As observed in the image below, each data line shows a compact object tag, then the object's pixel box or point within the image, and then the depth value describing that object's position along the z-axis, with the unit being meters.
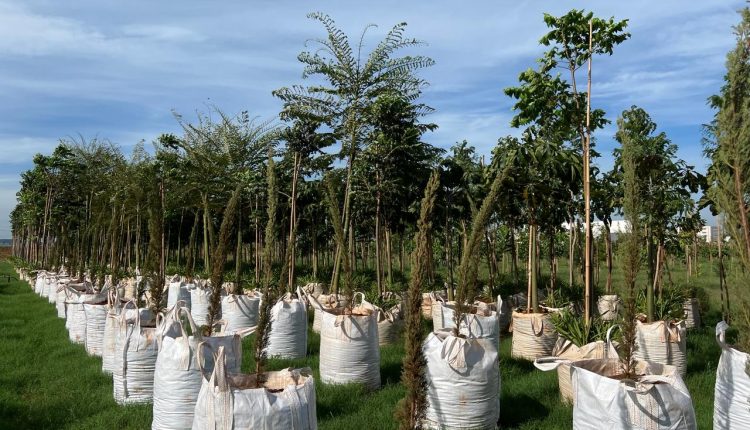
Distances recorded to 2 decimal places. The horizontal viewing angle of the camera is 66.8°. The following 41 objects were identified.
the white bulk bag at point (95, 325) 6.99
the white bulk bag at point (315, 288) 11.60
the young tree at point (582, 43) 6.18
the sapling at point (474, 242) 3.58
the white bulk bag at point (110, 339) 5.83
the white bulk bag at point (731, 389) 3.51
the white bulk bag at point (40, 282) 16.31
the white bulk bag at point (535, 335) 6.81
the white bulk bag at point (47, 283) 14.00
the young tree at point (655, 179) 6.64
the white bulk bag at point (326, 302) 8.41
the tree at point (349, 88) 9.81
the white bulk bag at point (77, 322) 8.17
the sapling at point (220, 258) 4.14
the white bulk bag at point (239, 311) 7.89
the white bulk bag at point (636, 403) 3.25
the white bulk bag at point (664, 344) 5.81
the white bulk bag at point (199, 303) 9.52
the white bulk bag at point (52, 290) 13.38
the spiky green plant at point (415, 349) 2.76
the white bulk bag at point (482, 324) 5.63
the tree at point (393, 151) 9.66
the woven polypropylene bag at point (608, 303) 9.22
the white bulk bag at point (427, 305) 10.92
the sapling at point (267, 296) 3.45
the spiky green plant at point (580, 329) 5.52
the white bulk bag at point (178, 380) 4.21
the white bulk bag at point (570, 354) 4.95
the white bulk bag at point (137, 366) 5.06
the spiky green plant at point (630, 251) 3.15
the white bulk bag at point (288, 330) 6.78
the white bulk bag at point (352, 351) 5.48
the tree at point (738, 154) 3.03
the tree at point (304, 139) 10.43
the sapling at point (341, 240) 4.75
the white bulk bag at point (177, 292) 11.11
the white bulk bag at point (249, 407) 3.11
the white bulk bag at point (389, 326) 7.64
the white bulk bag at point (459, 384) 4.32
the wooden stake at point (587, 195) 5.79
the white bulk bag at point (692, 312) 9.38
